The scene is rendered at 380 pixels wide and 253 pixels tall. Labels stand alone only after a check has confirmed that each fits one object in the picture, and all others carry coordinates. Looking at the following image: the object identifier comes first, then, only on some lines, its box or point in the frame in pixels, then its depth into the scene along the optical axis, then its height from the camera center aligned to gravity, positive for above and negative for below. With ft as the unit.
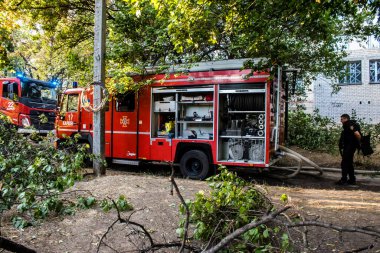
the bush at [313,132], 47.85 -0.04
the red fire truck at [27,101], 49.03 +4.01
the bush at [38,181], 8.28 -1.42
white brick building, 65.46 +8.01
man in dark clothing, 28.25 -0.97
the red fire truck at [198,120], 28.14 +0.92
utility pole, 26.43 +4.40
